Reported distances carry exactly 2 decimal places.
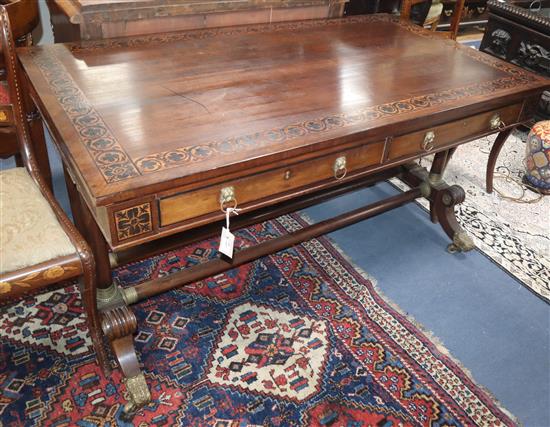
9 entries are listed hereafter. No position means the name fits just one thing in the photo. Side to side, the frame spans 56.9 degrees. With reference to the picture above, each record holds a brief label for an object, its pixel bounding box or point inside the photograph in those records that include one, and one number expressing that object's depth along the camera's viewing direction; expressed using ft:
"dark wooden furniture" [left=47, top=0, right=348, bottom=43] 6.61
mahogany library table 4.32
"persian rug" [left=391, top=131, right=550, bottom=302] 7.84
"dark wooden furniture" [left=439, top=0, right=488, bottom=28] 16.47
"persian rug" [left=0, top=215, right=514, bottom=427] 5.43
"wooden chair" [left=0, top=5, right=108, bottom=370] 4.55
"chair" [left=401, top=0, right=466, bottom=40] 8.56
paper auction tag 4.91
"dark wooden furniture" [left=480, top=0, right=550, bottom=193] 11.18
